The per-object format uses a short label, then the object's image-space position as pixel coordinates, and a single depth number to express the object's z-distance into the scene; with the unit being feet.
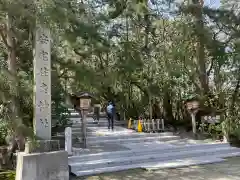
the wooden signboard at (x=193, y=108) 28.83
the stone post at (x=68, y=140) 21.21
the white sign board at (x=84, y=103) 24.28
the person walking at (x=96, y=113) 38.38
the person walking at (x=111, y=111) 31.88
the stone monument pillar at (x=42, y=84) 16.67
